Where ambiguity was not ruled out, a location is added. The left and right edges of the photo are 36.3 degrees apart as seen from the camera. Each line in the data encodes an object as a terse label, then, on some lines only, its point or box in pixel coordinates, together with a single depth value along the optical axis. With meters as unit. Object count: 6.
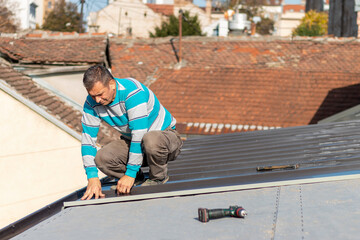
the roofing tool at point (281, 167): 4.89
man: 4.25
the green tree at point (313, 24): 41.69
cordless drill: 3.44
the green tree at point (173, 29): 45.10
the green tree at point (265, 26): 63.79
